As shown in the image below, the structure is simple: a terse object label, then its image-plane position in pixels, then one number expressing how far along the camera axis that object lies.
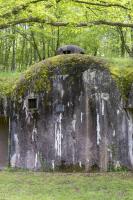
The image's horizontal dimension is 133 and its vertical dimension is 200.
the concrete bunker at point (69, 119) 12.27
